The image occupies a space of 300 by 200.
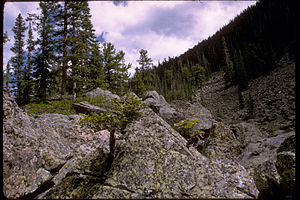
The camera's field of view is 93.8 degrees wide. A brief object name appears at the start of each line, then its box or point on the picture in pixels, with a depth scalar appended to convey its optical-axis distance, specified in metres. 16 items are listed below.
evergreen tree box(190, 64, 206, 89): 59.31
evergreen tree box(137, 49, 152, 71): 30.81
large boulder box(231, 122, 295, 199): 2.06
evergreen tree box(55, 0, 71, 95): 15.82
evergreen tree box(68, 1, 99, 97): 16.02
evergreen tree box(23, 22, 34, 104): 18.43
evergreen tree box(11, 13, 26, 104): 25.08
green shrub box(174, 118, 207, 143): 3.48
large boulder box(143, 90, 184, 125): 8.65
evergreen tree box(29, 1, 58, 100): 19.05
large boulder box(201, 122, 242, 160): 6.64
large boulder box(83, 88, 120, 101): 13.39
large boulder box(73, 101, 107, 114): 7.98
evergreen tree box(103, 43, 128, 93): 20.36
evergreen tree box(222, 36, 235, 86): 45.51
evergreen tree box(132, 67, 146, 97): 24.33
